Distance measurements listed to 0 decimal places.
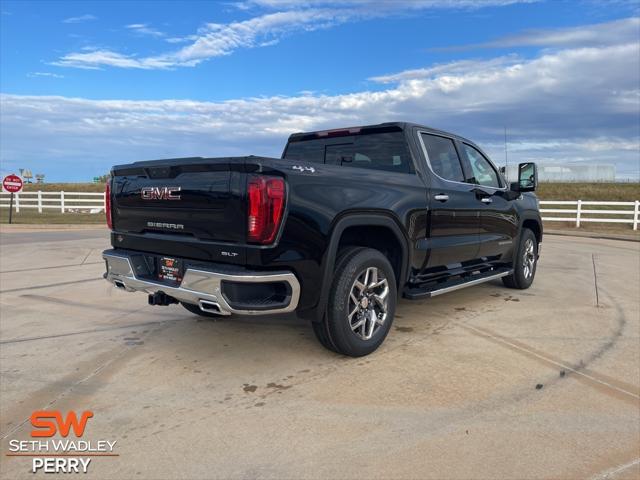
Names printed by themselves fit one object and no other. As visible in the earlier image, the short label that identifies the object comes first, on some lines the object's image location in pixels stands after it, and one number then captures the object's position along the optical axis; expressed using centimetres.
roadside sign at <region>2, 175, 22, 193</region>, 1998
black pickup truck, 343
